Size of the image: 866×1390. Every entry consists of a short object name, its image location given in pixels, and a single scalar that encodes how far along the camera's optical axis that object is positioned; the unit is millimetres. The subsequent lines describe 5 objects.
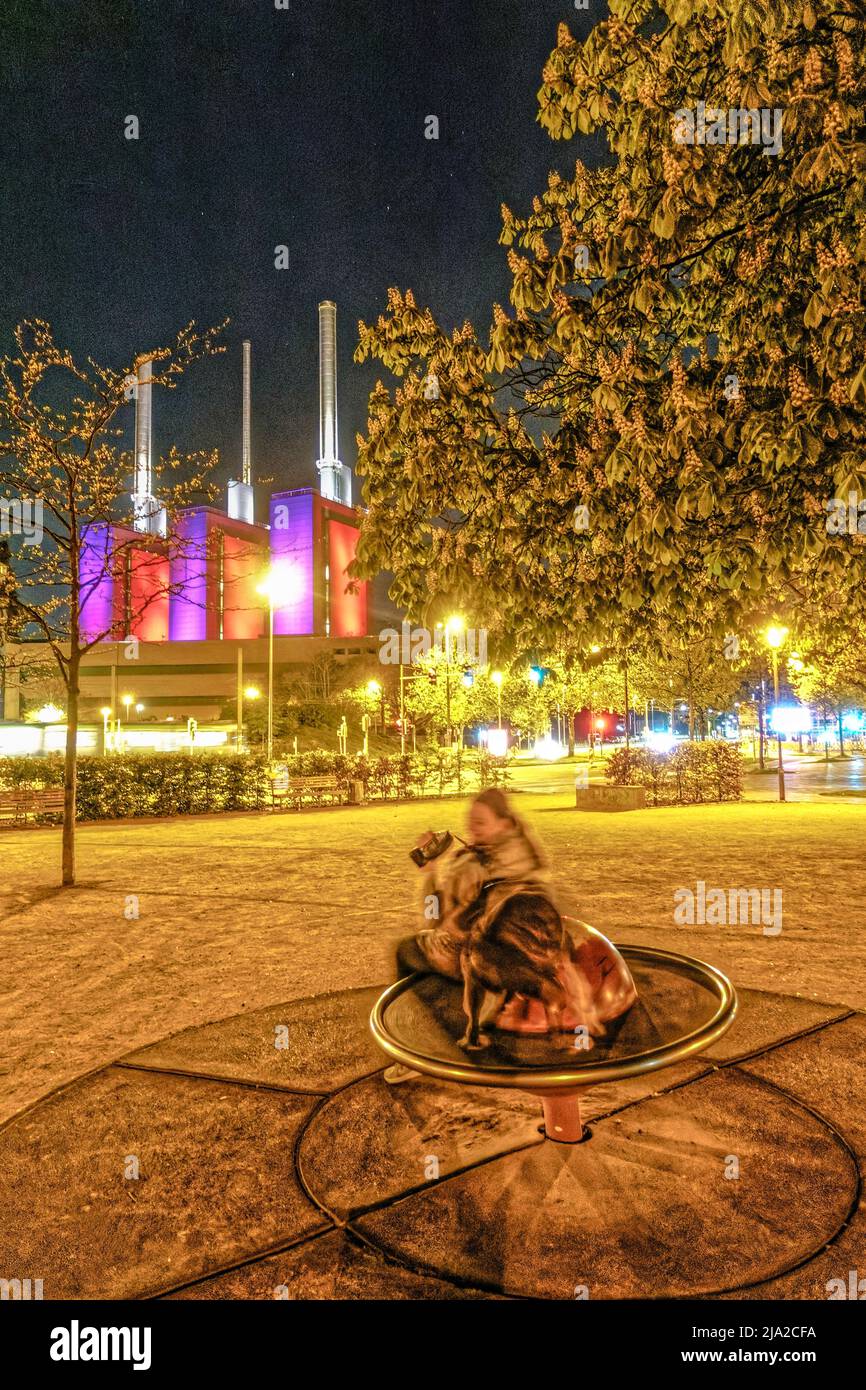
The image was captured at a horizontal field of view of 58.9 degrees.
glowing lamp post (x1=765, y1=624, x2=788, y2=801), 24531
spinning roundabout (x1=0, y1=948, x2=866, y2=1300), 2650
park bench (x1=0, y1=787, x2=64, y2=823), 17922
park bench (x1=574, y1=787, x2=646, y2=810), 20812
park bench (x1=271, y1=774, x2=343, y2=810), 22625
